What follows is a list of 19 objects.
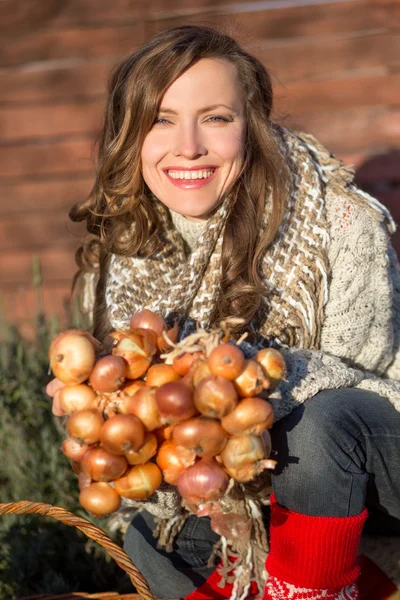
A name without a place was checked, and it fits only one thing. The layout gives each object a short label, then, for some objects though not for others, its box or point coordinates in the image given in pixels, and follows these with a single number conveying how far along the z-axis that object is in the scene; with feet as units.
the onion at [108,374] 4.55
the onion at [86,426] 4.53
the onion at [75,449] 4.58
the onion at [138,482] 4.55
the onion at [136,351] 4.63
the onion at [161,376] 4.57
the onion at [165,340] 4.73
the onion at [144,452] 4.53
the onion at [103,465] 4.49
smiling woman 5.24
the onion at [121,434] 4.47
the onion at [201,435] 4.43
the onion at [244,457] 4.47
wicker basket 4.83
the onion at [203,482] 4.46
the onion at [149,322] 4.75
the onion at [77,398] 4.59
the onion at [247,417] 4.46
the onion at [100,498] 4.55
